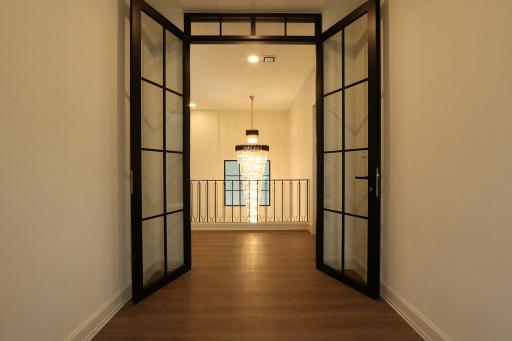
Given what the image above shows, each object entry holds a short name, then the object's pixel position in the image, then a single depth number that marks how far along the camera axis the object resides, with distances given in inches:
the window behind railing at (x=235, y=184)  357.7
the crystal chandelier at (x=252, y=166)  224.8
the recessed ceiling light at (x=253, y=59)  183.5
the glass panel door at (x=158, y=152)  95.0
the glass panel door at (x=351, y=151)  98.5
